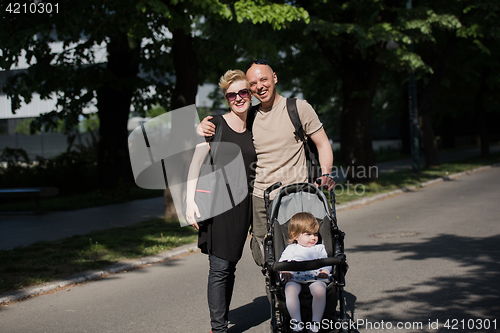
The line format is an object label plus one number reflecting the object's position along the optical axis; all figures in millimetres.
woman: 4196
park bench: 13750
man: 4293
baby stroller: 3865
